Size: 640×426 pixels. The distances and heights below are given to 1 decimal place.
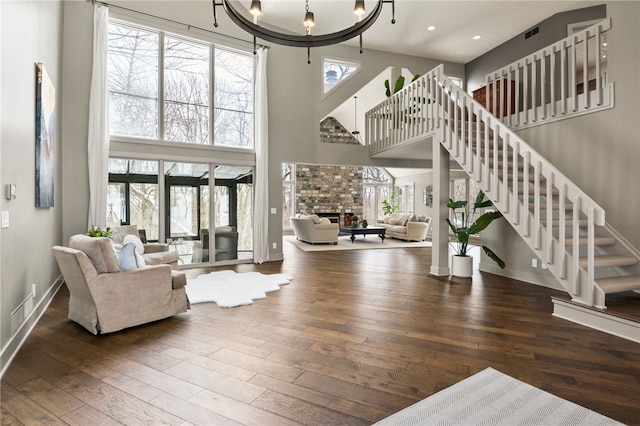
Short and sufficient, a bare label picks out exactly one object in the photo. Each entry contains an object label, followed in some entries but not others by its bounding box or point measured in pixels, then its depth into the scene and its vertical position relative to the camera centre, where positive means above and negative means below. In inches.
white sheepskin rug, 159.9 -41.7
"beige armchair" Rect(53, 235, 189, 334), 116.4 -28.3
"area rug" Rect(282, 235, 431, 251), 353.1 -37.3
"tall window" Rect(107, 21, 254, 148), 223.5 +90.6
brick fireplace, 524.1 +34.8
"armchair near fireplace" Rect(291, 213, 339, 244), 376.5 -20.9
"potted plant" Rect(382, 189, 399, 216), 554.6 +11.6
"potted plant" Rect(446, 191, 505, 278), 196.5 -15.1
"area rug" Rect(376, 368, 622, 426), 69.7 -43.9
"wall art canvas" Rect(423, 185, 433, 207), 487.5 +23.6
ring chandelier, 118.4 +65.9
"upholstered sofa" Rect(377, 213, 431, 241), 400.8 -19.6
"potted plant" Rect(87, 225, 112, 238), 178.7 -11.3
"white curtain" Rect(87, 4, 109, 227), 205.3 +54.8
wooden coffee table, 395.2 -22.9
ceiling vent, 274.8 +150.9
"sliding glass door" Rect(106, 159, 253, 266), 225.1 +4.7
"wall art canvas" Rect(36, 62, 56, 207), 129.6 +32.4
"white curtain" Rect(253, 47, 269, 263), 265.7 +44.0
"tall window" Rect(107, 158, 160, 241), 220.4 +11.4
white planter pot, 208.8 -34.3
